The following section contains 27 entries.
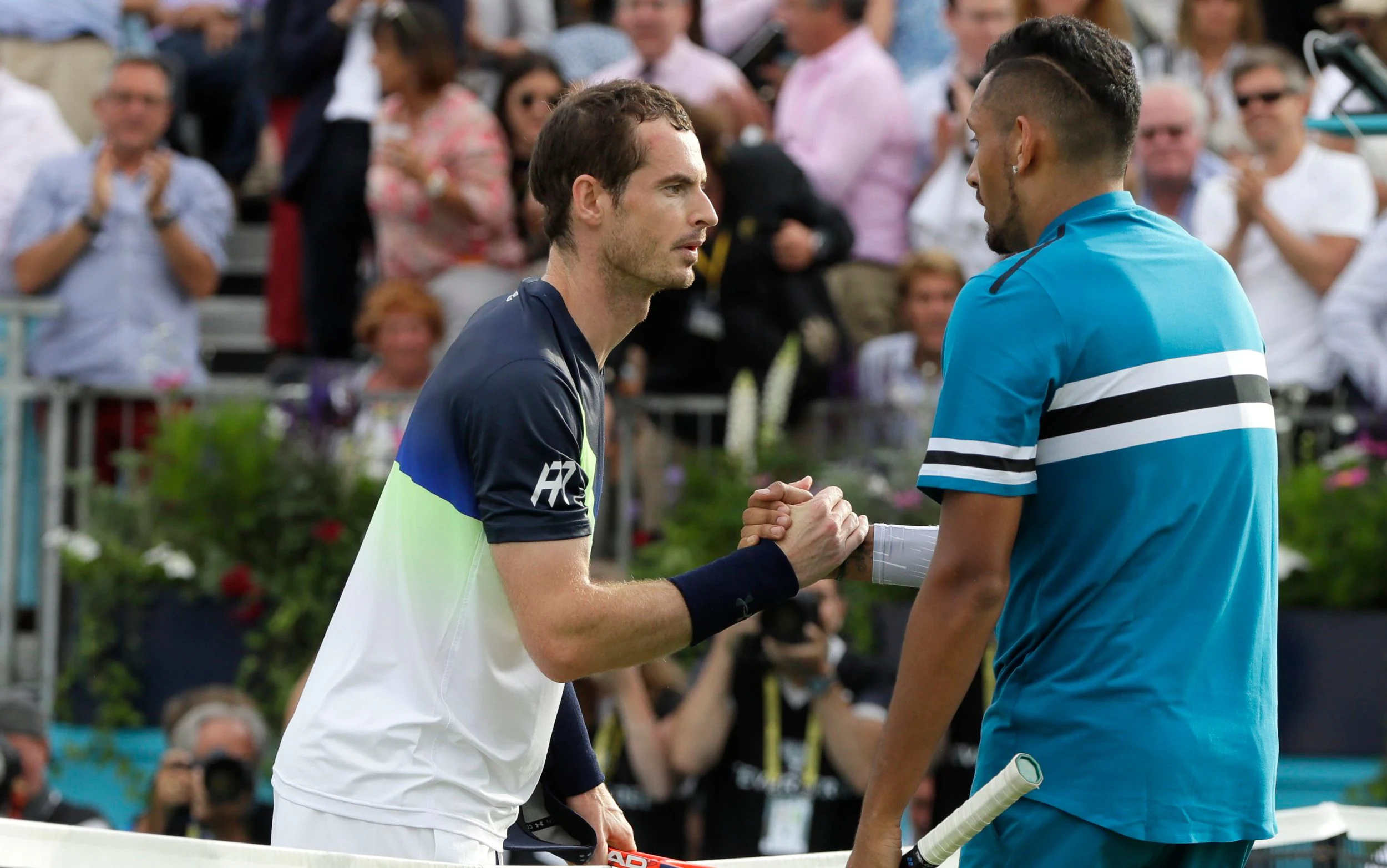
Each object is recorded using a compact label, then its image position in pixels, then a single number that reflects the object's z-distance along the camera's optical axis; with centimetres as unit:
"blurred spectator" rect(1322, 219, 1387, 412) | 1492
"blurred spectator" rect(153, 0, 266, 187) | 2105
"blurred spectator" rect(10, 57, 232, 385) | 1659
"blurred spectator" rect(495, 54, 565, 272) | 1673
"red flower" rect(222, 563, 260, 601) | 1523
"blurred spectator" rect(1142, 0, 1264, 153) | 1752
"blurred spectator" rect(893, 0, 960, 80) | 1878
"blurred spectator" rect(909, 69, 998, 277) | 1611
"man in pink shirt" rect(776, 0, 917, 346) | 1694
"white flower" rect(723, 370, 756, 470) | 1488
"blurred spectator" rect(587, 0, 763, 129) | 1753
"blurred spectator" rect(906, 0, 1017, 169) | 1670
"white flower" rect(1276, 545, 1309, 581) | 1384
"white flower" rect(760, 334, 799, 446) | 1492
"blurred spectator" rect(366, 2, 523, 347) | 1659
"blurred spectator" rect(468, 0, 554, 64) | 1978
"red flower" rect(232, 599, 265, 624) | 1524
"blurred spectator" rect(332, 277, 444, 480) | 1553
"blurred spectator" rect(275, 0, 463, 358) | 1805
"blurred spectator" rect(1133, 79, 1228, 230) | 1597
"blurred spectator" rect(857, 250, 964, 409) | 1525
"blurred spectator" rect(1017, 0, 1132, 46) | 1602
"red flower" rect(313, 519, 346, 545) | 1512
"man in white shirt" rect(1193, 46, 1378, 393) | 1523
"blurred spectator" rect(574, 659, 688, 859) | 1319
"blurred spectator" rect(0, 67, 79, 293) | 1791
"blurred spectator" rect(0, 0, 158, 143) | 1964
